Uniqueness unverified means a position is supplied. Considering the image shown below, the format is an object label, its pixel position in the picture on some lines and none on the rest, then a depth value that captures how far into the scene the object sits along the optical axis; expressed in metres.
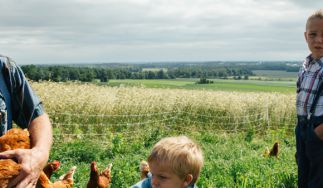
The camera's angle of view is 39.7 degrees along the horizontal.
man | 2.31
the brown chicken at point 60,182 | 3.15
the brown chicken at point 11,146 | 2.21
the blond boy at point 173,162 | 2.69
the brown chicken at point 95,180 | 4.61
